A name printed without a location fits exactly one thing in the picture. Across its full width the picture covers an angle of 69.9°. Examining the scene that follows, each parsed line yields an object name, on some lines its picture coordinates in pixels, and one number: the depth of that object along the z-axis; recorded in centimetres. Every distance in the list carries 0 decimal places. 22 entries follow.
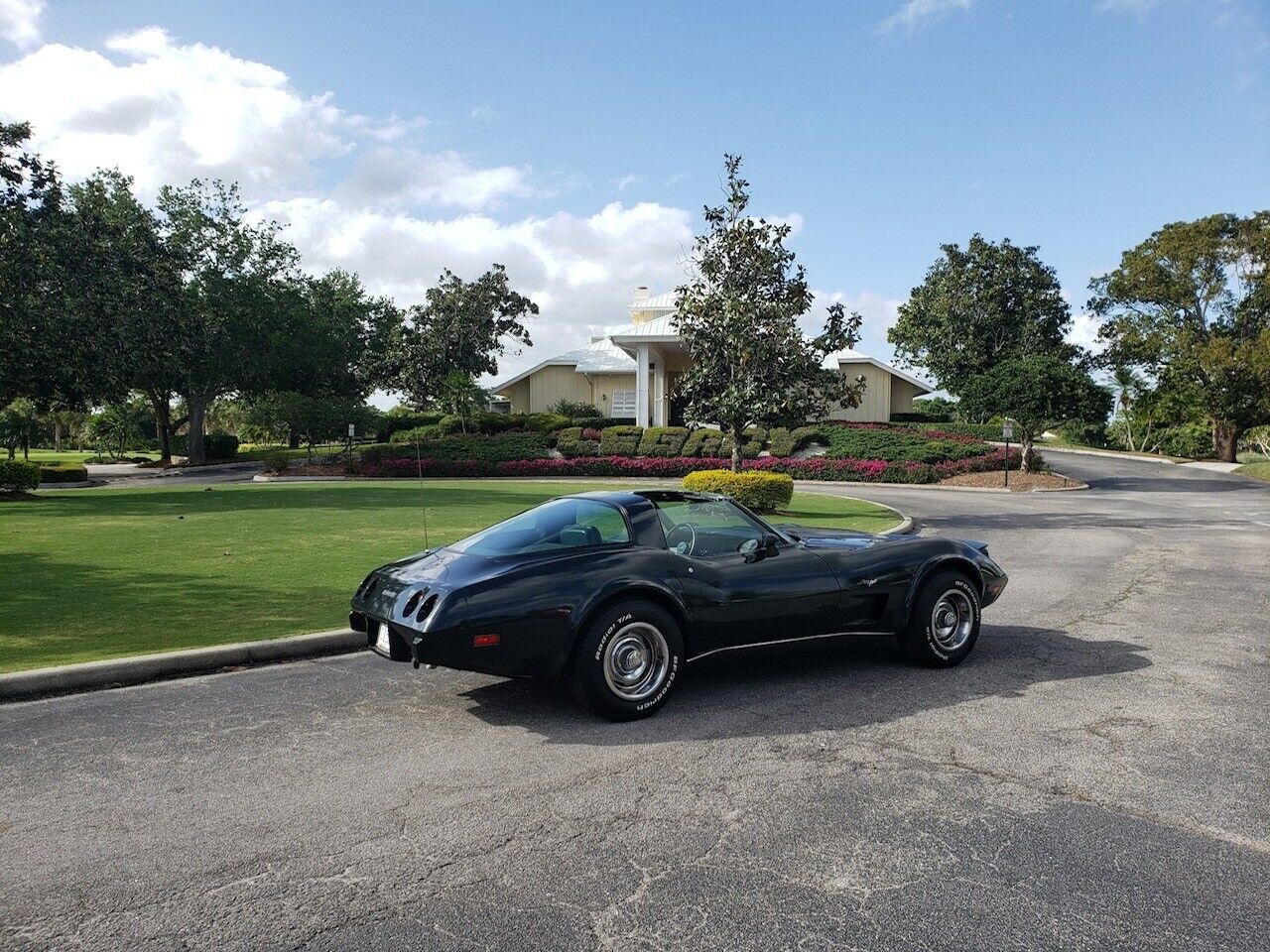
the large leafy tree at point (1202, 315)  4175
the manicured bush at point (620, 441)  3966
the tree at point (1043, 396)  3197
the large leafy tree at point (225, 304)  4441
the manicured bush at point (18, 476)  2283
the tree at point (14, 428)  4212
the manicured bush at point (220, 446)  5022
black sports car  503
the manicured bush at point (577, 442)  3997
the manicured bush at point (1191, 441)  4844
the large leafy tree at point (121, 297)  2492
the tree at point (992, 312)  4784
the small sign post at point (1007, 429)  2998
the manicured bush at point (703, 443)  3906
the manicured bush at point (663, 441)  3925
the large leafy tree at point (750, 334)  1881
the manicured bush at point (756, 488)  1831
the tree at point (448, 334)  5678
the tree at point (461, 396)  4512
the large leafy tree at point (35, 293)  2225
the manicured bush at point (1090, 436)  5819
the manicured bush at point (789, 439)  3966
